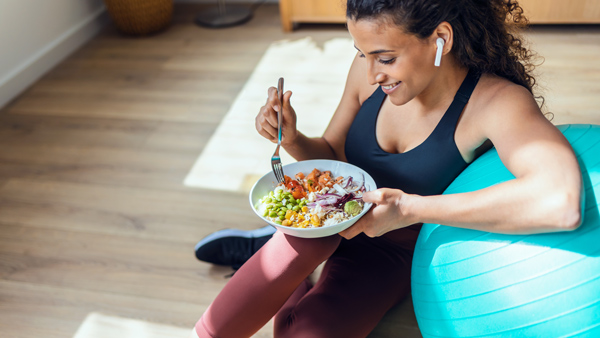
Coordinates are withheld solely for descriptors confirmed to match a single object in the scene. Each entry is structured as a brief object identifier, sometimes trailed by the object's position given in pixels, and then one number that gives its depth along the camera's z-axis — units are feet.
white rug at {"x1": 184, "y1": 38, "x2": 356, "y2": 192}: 7.72
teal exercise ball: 3.26
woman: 3.53
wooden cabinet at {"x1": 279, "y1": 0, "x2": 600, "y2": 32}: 10.22
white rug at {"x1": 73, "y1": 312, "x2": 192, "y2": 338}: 5.45
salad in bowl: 4.15
